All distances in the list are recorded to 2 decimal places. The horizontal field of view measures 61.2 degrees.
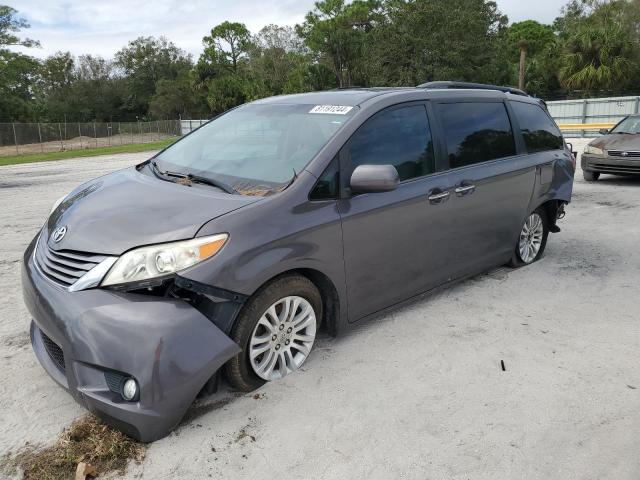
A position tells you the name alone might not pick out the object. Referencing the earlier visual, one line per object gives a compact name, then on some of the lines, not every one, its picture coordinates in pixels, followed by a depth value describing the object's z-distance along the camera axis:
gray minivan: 2.55
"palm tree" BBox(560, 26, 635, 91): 40.56
